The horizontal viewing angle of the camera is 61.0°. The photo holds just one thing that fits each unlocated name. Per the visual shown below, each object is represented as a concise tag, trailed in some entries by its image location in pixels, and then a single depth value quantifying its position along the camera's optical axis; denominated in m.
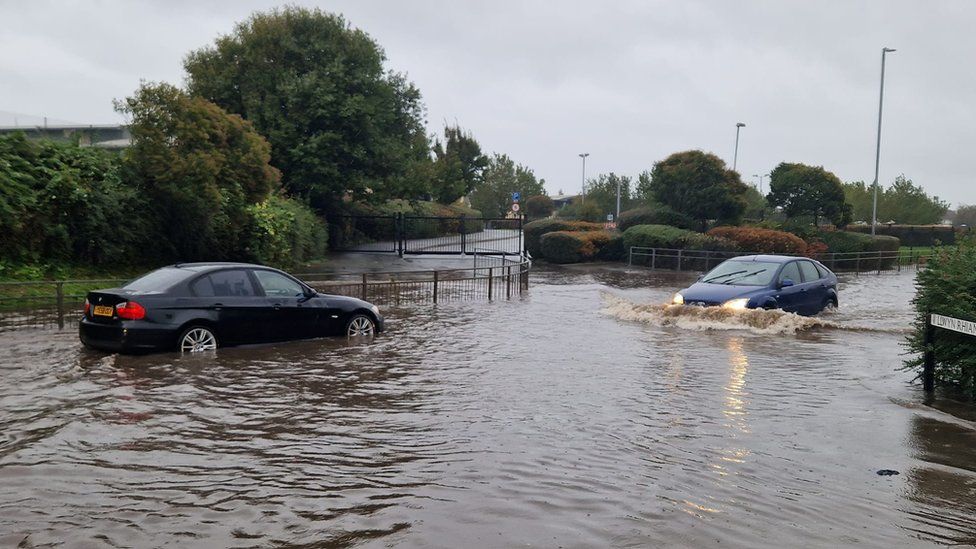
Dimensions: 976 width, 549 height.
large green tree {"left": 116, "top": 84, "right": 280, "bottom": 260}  20.30
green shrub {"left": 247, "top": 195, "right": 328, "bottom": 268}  24.05
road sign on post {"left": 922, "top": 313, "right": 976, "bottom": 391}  8.88
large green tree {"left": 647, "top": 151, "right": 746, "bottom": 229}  40.78
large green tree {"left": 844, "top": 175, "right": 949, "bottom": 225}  62.84
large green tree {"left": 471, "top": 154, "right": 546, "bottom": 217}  68.62
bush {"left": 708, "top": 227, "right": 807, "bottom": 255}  34.75
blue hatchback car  16.06
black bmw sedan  10.81
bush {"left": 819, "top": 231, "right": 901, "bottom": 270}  36.19
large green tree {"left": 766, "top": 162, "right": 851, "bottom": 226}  43.97
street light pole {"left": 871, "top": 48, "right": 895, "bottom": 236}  43.28
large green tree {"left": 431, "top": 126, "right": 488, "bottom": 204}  58.56
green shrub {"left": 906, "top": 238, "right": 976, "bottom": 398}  9.45
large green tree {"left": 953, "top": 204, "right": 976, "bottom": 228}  87.79
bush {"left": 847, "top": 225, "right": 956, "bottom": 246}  56.44
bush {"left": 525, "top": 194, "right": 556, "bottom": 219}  70.94
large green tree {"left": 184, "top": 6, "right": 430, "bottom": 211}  29.89
